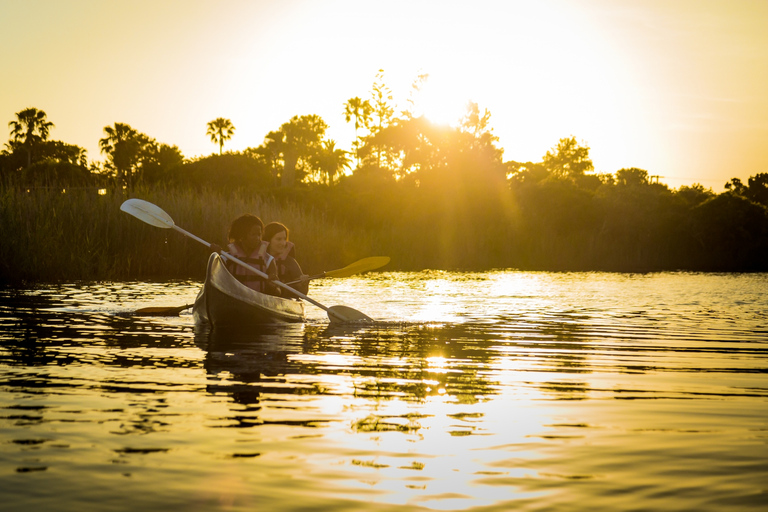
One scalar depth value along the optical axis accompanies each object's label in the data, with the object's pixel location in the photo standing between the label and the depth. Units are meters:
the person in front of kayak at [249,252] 9.33
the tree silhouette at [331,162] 60.31
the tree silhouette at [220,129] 68.56
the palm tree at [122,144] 56.59
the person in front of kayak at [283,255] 10.23
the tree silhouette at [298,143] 66.75
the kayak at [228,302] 8.48
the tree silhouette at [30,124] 63.25
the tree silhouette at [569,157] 75.25
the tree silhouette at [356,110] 61.47
